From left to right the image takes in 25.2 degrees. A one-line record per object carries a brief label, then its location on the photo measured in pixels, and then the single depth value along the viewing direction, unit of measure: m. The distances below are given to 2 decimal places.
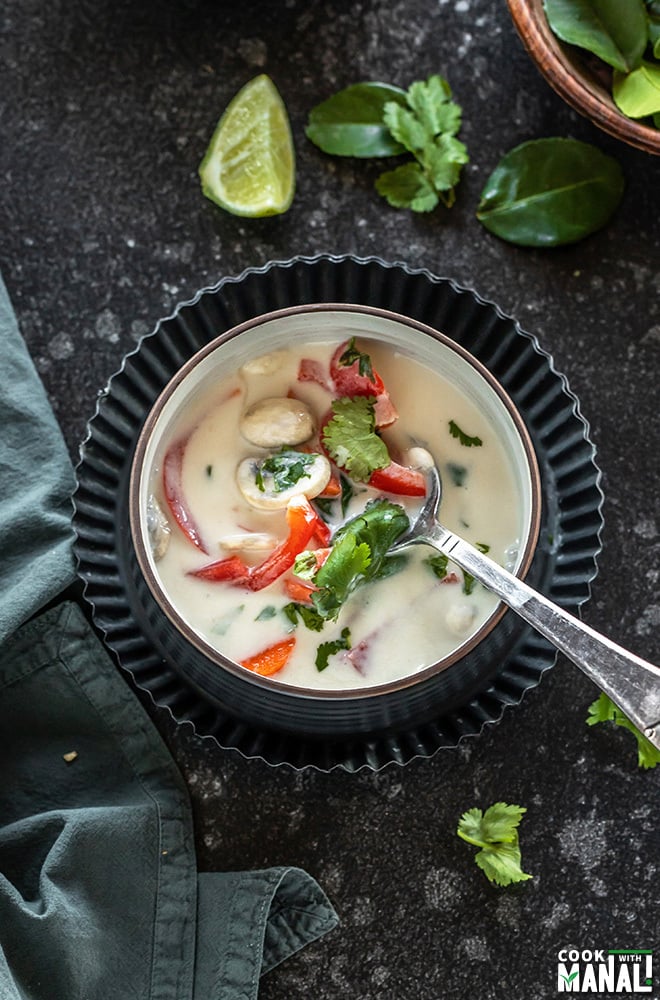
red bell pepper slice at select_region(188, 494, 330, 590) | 0.56
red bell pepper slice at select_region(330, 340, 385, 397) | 0.58
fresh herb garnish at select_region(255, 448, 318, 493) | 0.58
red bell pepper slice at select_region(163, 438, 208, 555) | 0.57
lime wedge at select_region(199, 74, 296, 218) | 0.65
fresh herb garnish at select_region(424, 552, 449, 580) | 0.57
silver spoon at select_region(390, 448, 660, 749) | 0.53
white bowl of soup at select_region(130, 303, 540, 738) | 0.57
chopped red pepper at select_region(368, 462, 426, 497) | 0.58
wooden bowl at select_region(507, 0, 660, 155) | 0.62
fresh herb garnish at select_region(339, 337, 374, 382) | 0.58
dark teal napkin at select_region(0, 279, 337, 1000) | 0.62
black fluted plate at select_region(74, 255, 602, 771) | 0.60
